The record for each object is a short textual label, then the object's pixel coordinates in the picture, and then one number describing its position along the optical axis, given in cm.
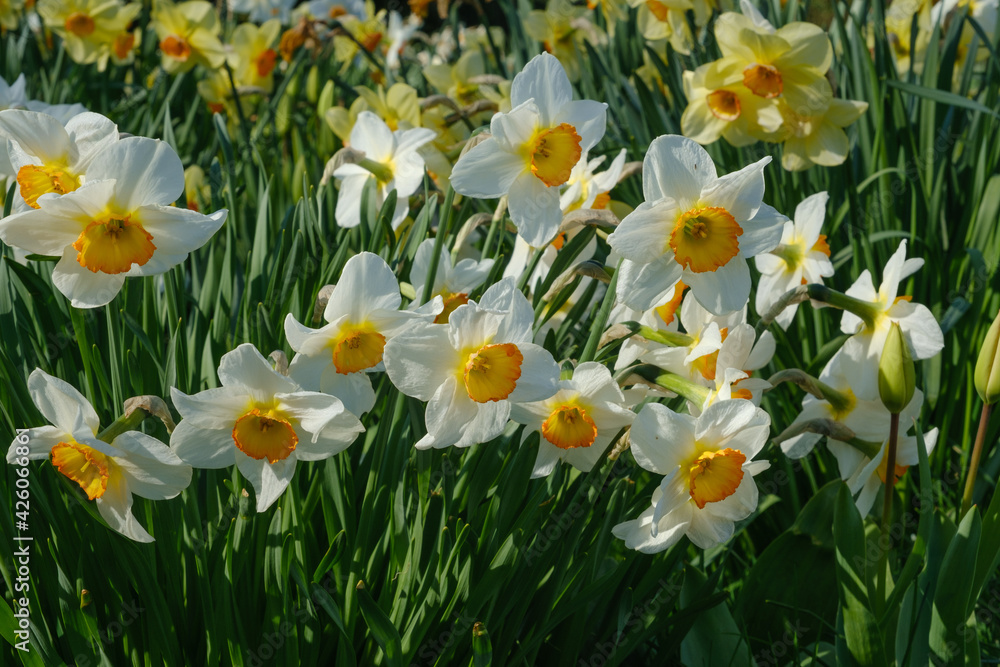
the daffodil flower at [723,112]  121
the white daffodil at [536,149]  101
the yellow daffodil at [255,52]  205
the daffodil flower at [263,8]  341
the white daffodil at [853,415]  105
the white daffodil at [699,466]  98
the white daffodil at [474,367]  97
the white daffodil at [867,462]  106
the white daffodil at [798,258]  111
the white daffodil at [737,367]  100
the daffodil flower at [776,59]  120
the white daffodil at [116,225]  96
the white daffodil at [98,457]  96
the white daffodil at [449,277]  106
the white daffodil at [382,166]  118
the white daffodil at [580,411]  100
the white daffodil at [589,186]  114
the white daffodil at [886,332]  105
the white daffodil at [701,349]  102
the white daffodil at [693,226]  99
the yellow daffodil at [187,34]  205
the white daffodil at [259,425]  96
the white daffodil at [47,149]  99
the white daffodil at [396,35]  300
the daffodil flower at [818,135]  122
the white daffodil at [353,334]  98
